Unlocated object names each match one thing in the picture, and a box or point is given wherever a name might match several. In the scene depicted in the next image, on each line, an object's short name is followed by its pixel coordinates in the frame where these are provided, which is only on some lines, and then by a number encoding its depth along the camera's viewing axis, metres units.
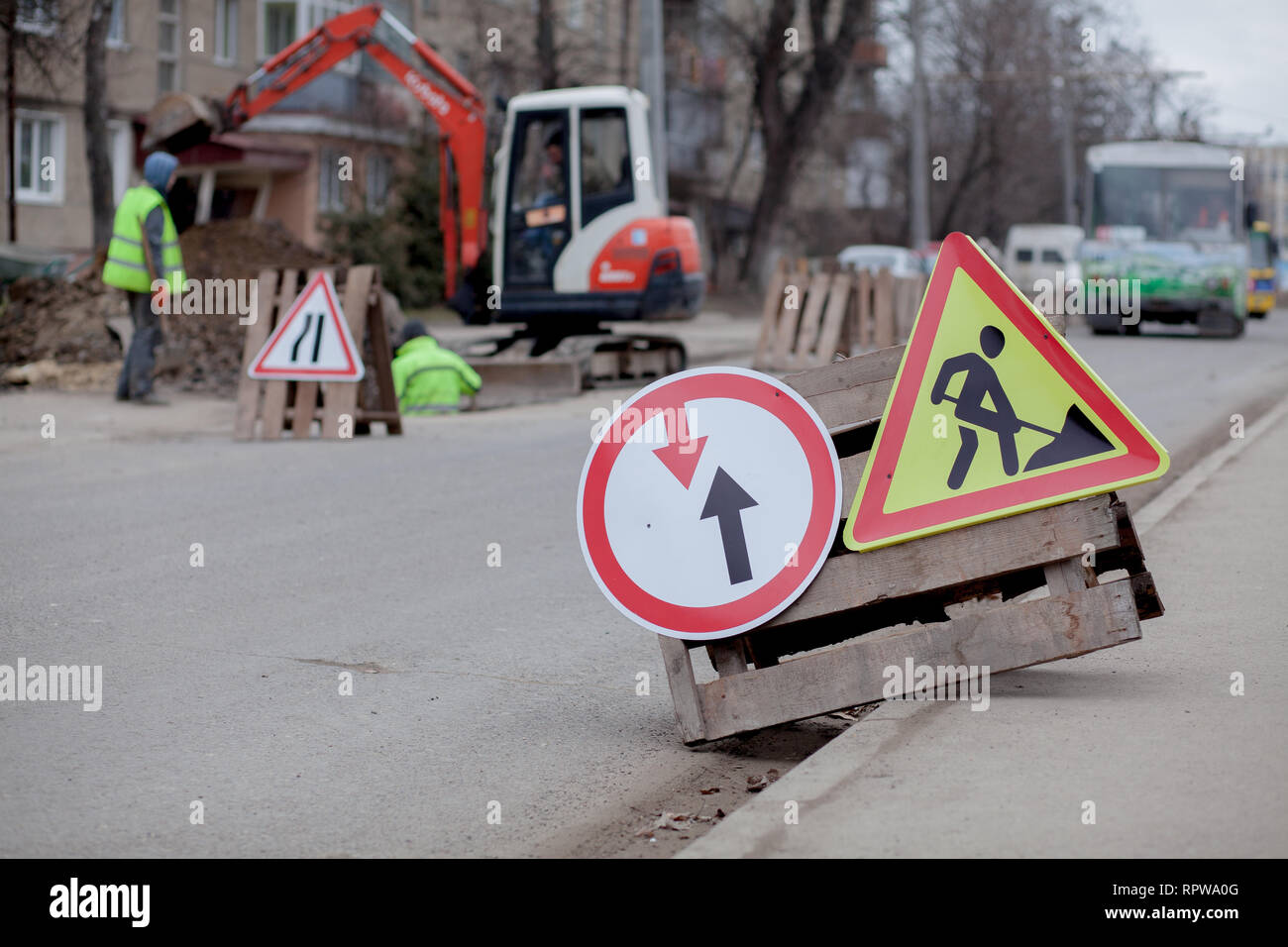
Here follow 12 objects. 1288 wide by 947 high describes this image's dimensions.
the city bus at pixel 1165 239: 29.31
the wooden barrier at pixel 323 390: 12.66
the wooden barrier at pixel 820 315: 21.41
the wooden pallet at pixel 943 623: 4.66
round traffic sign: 4.67
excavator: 18.03
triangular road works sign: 4.70
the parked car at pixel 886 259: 41.34
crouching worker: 15.62
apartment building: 30.80
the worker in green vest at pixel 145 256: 14.21
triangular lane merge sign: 12.31
